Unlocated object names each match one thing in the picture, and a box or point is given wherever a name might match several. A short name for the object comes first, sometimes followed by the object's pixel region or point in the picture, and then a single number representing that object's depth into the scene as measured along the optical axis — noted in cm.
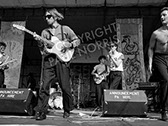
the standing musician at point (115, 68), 477
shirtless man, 283
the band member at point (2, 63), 459
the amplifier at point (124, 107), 311
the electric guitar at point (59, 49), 284
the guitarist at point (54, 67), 274
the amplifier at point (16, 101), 298
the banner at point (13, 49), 626
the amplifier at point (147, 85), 461
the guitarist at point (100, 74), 469
